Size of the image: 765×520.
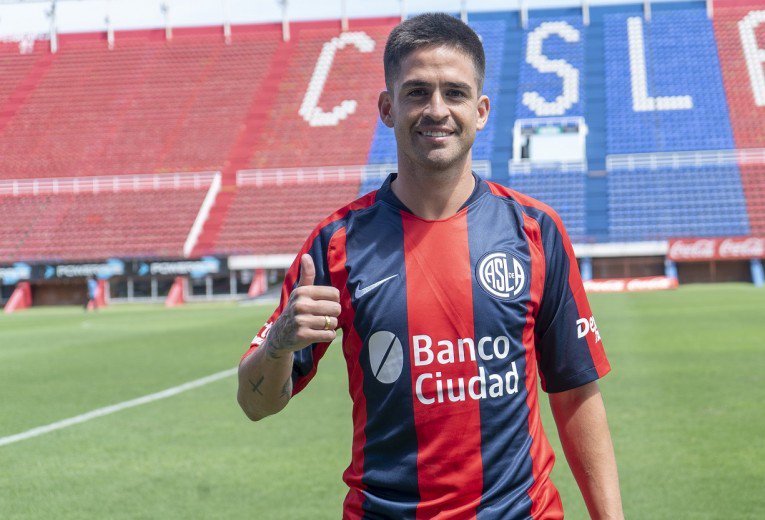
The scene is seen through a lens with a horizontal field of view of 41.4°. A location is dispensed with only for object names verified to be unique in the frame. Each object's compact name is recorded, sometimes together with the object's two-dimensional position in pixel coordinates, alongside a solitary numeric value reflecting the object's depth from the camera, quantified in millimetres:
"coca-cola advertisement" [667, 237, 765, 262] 31656
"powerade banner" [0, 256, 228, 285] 33219
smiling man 2500
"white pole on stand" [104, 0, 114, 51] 47938
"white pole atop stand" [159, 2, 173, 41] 47562
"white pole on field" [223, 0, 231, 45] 47156
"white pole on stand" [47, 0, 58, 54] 47931
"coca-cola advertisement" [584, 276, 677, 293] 31547
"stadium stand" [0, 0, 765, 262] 35656
